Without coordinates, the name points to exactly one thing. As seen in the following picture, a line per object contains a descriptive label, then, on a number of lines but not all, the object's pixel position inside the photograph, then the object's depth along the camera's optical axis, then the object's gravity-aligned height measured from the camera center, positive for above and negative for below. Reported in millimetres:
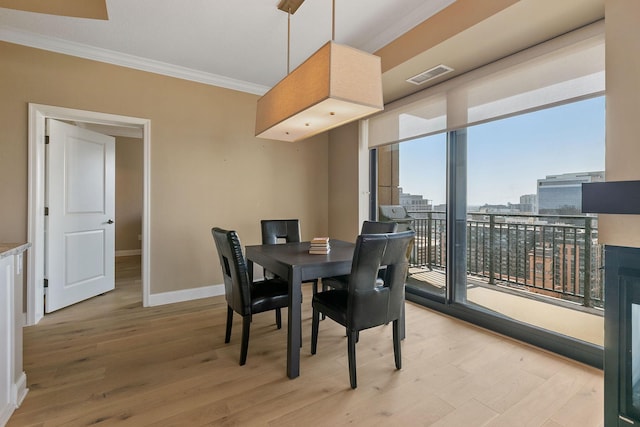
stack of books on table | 2381 -262
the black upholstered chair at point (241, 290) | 2035 -579
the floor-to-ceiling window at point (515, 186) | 2211 +267
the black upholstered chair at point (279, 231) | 3203 -183
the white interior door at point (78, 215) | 3057 -9
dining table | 1913 -379
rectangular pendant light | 1744 +788
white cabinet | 1498 -629
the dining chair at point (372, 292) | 1798 -496
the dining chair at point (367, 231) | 2707 -161
